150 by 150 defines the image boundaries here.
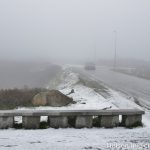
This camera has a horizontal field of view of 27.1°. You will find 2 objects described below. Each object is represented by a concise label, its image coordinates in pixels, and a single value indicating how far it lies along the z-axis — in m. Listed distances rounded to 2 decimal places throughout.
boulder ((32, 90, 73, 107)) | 13.68
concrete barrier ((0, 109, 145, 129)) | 9.12
